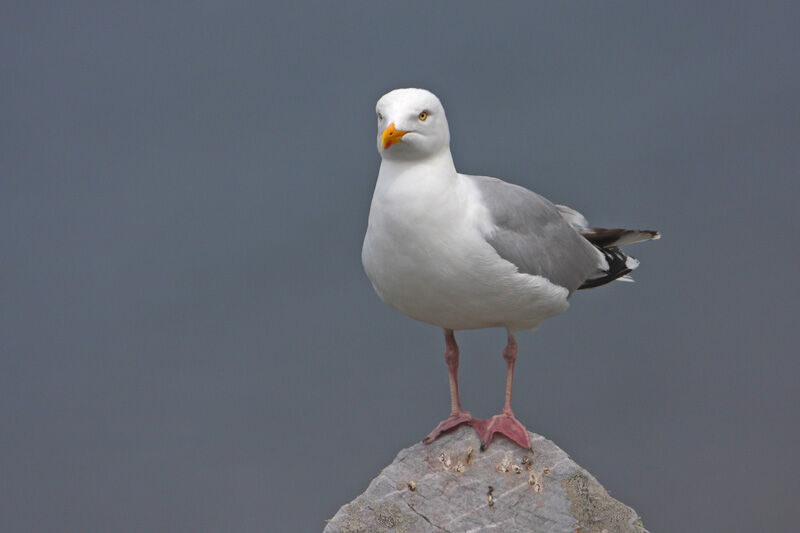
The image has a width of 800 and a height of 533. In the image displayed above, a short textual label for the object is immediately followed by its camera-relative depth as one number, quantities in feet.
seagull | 38.63
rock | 41.68
